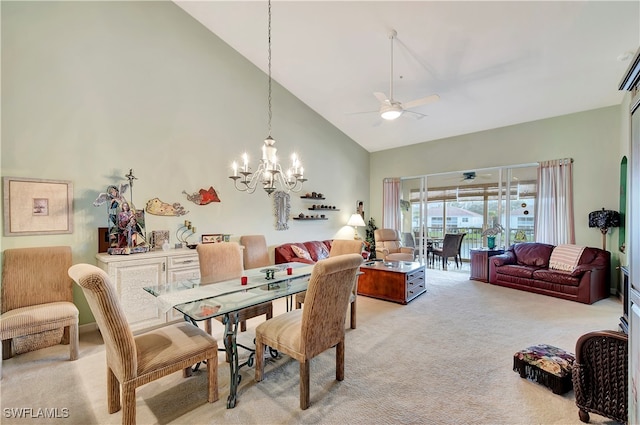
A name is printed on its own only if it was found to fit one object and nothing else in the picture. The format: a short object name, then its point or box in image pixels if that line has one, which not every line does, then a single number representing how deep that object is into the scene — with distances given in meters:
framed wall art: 2.85
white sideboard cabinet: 3.03
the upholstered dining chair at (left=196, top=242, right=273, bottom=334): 2.77
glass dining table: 1.98
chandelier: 2.67
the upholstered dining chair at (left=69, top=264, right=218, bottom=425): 1.57
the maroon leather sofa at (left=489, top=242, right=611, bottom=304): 4.27
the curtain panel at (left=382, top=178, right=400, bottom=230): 7.31
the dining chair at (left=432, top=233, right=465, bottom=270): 6.48
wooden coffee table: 4.23
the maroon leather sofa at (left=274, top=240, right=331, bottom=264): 5.08
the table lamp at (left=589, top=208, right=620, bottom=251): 4.39
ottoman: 2.11
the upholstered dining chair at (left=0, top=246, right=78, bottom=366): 2.47
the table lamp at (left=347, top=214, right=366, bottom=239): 6.88
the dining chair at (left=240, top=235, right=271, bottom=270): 4.50
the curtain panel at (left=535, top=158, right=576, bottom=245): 5.04
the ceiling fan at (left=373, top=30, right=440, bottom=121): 3.53
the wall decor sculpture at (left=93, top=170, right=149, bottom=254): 3.24
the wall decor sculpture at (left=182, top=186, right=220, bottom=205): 4.22
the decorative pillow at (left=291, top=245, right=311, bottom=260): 5.14
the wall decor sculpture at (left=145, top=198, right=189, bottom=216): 3.79
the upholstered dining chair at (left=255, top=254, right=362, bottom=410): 1.89
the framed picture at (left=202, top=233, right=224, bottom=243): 4.28
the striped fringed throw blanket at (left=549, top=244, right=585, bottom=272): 4.59
